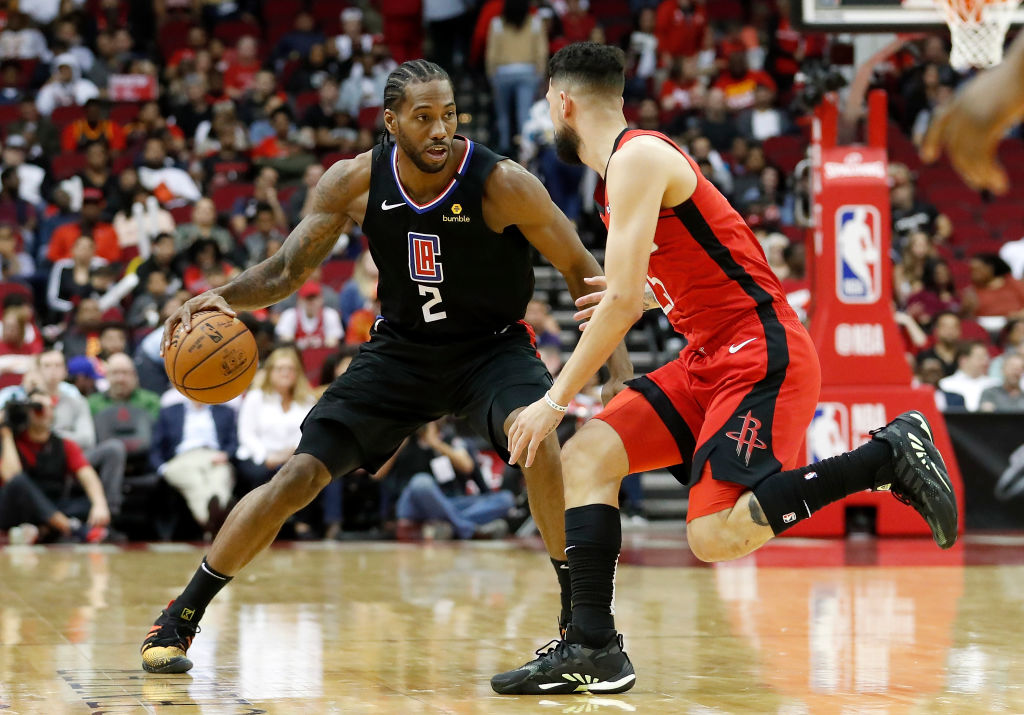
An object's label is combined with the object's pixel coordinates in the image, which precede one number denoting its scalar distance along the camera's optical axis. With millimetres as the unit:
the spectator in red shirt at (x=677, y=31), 17469
